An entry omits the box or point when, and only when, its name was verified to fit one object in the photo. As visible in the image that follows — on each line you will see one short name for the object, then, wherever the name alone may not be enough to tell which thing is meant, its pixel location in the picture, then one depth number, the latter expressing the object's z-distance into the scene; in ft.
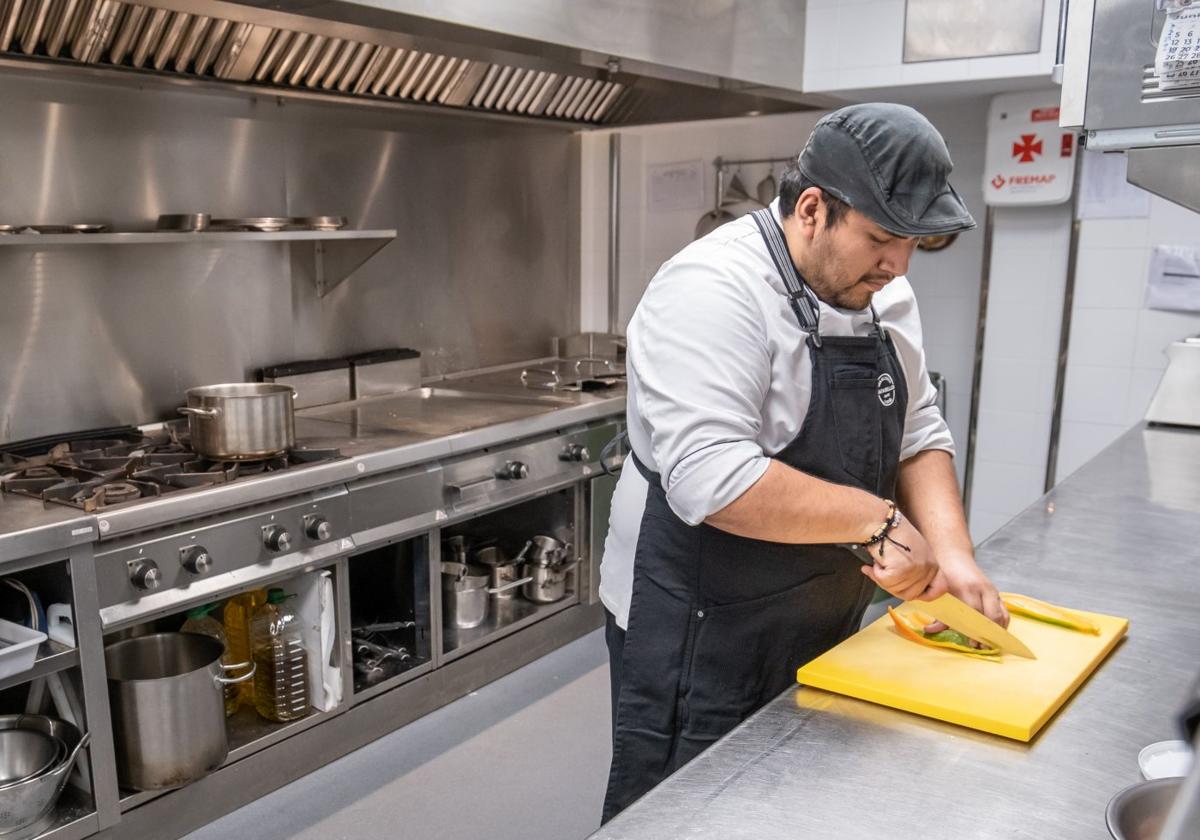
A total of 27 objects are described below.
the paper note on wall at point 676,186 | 13.67
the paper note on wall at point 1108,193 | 10.87
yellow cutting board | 3.84
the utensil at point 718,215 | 13.39
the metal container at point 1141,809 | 2.90
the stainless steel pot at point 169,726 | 7.13
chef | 4.23
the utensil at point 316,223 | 9.68
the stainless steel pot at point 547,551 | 10.93
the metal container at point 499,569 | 10.63
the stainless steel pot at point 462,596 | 10.11
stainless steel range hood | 7.81
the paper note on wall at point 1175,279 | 10.64
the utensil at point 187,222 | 8.82
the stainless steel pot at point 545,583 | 10.95
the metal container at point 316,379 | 10.16
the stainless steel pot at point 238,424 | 7.84
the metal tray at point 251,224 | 9.19
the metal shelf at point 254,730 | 7.93
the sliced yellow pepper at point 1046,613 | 4.65
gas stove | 6.98
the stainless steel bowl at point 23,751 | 6.72
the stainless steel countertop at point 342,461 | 6.40
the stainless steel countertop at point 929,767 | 3.24
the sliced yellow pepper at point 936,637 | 4.39
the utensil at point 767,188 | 13.06
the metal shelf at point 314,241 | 7.51
